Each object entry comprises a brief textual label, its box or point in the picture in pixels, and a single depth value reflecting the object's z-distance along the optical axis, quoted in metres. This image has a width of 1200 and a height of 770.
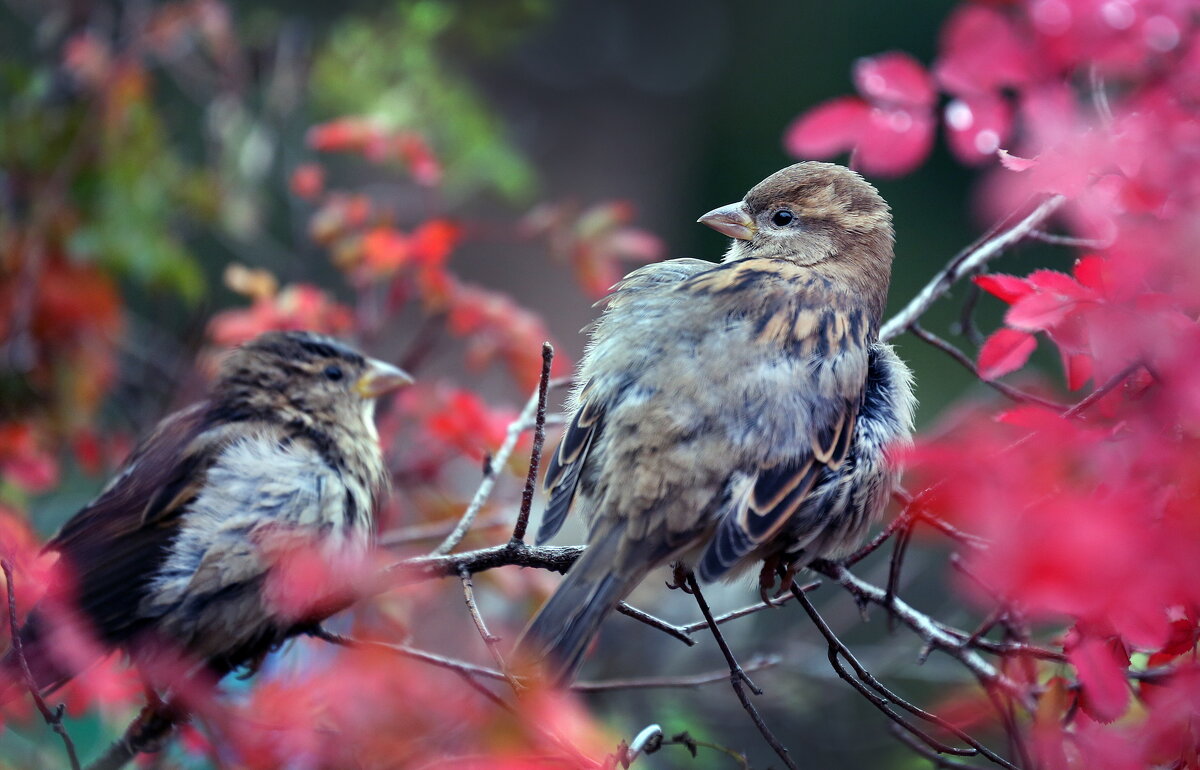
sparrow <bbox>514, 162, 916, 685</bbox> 3.29
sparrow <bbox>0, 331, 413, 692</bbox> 3.34
